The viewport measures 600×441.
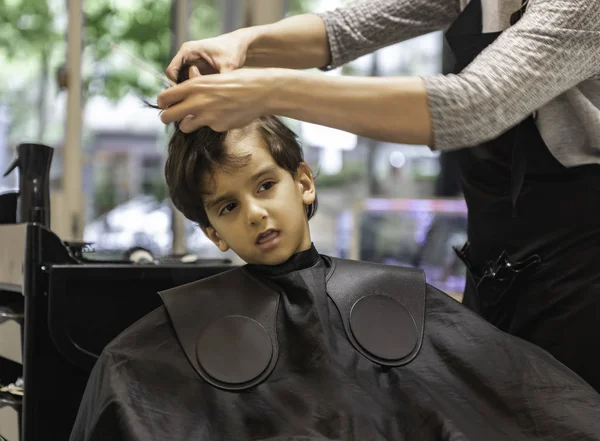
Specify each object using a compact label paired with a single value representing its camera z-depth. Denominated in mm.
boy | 1063
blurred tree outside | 4000
